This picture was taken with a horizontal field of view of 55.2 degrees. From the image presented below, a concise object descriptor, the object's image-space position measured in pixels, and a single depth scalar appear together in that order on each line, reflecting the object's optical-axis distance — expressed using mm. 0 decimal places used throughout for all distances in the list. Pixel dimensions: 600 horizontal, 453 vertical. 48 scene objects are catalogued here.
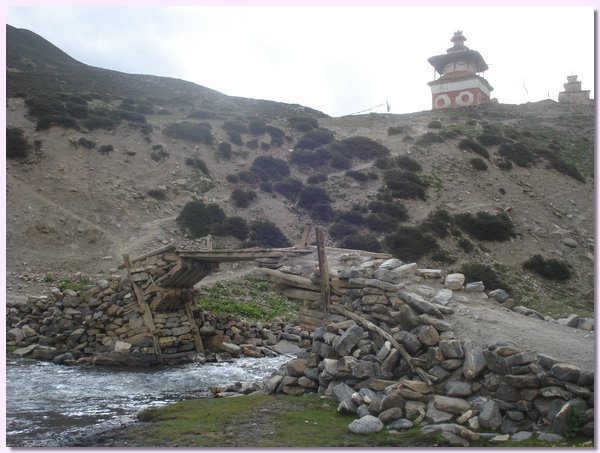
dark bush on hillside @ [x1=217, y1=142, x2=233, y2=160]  42375
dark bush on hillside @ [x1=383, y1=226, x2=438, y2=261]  31703
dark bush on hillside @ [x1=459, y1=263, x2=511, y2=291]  28198
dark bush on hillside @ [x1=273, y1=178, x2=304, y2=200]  39562
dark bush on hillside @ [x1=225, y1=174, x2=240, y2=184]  39438
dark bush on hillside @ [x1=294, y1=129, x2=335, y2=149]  47188
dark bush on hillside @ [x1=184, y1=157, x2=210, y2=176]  39656
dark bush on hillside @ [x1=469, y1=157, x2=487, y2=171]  44219
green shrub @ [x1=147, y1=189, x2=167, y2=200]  35344
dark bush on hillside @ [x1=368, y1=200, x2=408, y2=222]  36531
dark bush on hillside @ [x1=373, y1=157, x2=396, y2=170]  43625
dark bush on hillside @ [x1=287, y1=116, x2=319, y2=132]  50812
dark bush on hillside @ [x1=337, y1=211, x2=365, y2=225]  35781
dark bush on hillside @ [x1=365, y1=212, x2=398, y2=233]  34781
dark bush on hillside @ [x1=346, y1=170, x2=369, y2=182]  41750
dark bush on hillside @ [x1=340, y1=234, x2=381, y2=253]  31953
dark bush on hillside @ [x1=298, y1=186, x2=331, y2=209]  38312
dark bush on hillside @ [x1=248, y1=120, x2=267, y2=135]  47625
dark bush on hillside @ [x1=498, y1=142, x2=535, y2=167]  45594
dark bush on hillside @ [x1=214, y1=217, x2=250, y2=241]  32859
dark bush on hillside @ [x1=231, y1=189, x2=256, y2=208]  36719
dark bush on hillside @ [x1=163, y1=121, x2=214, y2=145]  42688
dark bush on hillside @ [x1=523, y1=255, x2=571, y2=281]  31047
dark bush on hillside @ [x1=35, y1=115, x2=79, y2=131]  36853
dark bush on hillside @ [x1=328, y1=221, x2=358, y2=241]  34250
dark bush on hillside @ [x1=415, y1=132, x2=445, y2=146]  48500
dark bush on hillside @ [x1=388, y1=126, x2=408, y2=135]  51219
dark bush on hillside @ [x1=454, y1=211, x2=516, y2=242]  34906
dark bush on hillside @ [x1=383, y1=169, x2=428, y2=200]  39375
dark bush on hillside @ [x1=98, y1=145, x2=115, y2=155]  37375
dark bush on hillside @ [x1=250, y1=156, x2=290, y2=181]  41281
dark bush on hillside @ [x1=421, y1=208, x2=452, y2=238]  34531
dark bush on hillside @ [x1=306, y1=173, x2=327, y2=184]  41406
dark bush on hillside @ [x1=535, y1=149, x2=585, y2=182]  44469
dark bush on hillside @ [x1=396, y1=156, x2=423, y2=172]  43803
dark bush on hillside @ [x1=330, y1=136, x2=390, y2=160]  45969
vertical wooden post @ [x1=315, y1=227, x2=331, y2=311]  11883
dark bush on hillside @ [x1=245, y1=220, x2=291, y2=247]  32969
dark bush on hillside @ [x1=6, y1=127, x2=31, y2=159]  33719
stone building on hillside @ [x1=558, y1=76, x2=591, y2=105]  69875
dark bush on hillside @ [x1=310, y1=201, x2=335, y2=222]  36719
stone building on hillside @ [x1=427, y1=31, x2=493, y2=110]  63969
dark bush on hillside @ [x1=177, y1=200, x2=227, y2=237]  32719
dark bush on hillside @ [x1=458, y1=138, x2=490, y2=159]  46562
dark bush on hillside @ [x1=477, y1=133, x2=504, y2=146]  48375
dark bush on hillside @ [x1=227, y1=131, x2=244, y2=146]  45094
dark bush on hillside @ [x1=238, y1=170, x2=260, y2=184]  39875
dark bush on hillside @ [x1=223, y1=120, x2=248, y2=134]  47094
